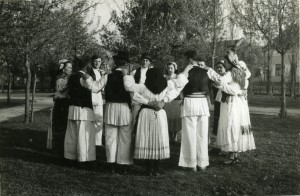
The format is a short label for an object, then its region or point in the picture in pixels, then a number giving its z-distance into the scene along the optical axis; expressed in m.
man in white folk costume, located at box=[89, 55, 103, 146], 6.37
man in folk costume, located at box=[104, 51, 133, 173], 5.70
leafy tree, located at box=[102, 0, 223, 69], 11.25
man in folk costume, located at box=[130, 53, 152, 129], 7.32
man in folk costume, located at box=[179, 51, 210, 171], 5.84
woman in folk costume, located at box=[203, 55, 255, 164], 6.37
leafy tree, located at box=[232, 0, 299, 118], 12.27
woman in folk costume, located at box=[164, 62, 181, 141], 8.15
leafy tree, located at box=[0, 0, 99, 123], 6.26
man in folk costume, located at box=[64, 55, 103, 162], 5.90
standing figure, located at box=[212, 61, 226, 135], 7.73
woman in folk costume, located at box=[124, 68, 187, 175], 5.49
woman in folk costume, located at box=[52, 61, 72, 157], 6.60
